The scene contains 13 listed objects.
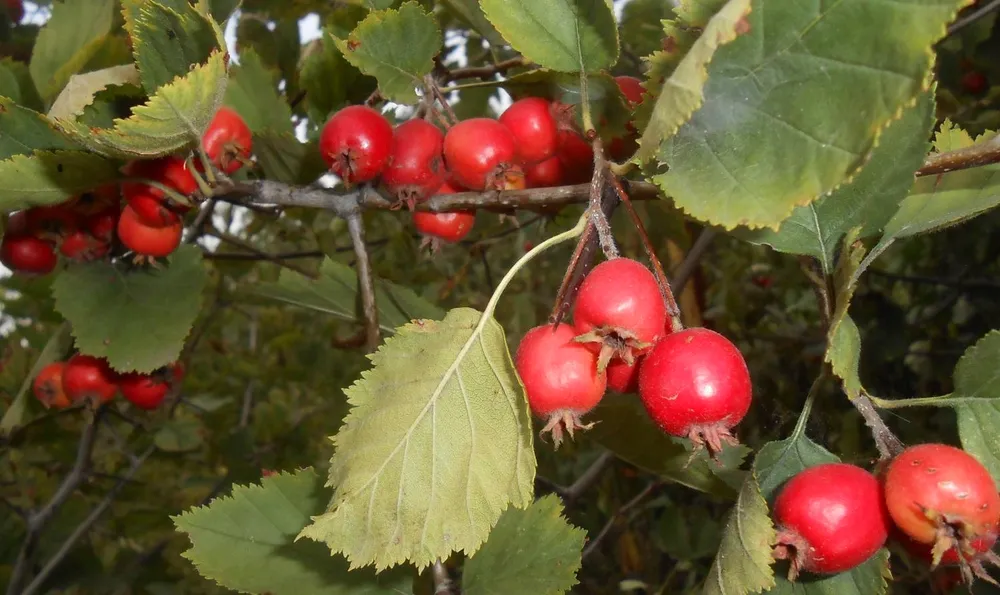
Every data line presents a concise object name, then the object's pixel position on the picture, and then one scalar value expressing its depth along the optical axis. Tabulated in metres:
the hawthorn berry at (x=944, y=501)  0.18
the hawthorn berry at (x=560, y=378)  0.20
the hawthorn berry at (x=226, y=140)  0.26
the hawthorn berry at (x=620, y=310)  0.19
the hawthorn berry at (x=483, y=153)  0.25
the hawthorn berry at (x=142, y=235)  0.28
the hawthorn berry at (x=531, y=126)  0.25
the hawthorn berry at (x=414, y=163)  0.26
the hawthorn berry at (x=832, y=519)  0.19
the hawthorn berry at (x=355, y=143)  0.26
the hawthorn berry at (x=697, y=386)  0.19
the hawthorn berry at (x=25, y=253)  0.32
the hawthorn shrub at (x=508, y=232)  0.18
